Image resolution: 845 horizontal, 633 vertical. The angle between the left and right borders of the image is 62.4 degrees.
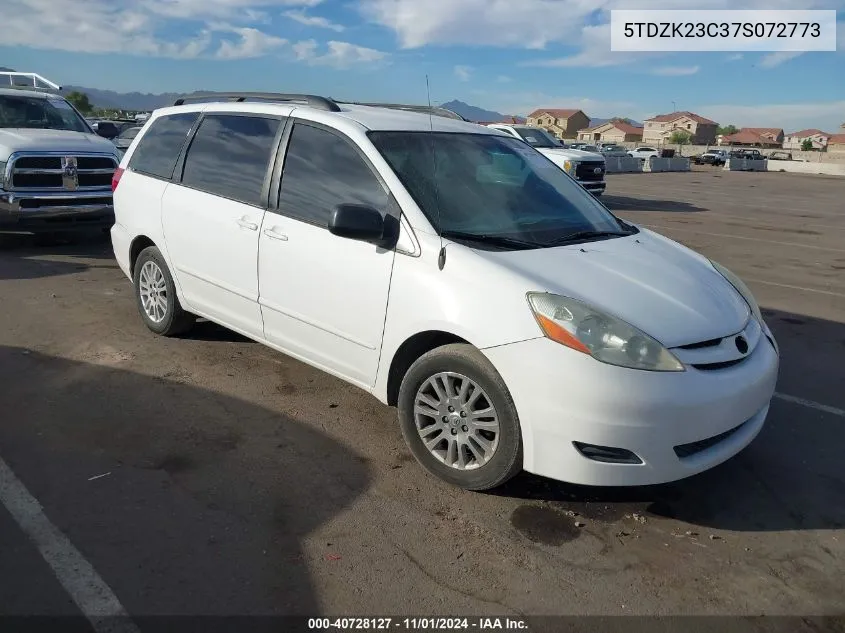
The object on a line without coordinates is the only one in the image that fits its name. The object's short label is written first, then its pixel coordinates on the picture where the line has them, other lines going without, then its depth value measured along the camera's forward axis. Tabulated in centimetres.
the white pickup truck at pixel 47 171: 864
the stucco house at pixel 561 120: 13342
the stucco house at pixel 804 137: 13600
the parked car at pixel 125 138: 1419
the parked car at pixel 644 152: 5488
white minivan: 312
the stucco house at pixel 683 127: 13662
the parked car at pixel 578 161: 1742
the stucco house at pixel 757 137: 12425
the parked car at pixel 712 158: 5584
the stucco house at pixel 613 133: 13275
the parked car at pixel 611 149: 5009
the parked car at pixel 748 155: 5542
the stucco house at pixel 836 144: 10416
